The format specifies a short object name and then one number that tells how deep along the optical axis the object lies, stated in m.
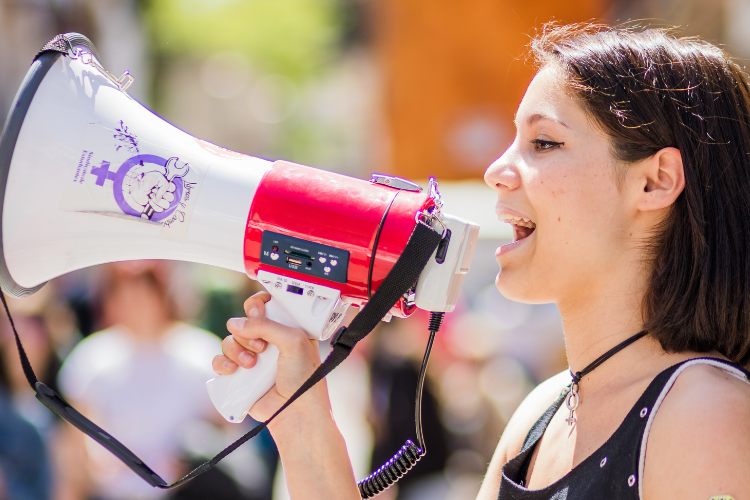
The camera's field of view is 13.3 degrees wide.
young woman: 2.57
